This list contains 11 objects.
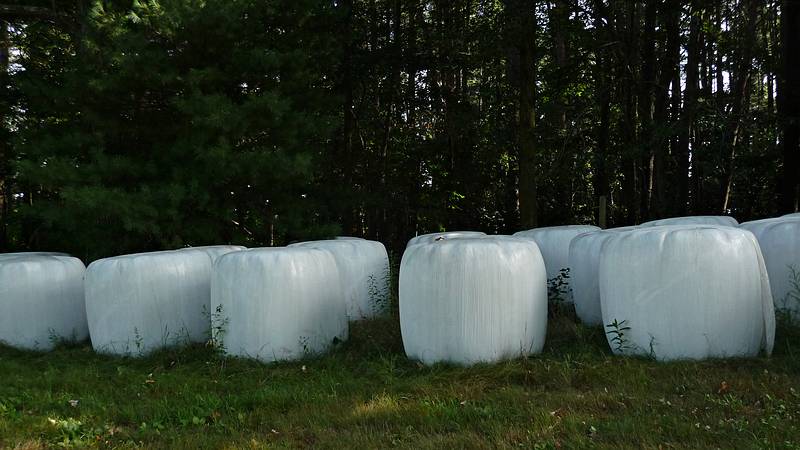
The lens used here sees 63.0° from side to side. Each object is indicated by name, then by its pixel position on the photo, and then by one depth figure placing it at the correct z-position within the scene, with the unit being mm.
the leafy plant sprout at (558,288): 6262
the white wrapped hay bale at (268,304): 4891
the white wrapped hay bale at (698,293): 4199
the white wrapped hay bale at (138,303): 5453
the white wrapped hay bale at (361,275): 6617
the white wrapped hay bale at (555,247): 6738
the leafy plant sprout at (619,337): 4393
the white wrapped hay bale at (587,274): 5590
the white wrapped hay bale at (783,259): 5059
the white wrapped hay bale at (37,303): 6102
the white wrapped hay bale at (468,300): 4414
